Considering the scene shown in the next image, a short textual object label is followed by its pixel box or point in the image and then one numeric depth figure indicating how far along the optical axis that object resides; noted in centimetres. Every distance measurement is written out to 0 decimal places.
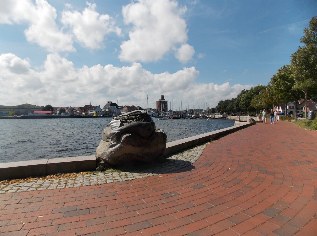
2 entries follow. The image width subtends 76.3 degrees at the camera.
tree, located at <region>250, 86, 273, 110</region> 4114
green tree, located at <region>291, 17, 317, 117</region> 1729
